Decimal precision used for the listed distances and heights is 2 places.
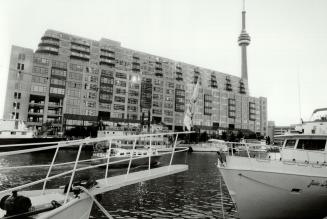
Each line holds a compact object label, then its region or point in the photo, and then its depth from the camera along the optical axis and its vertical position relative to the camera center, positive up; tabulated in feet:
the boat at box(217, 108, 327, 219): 40.45 -7.10
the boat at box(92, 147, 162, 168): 132.57 -13.46
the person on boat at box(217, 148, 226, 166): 42.80 -3.13
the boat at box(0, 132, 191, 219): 19.04 -5.34
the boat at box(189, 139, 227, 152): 325.83 -13.39
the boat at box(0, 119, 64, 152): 205.57 -2.23
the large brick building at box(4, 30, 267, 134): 303.89 +62.38
